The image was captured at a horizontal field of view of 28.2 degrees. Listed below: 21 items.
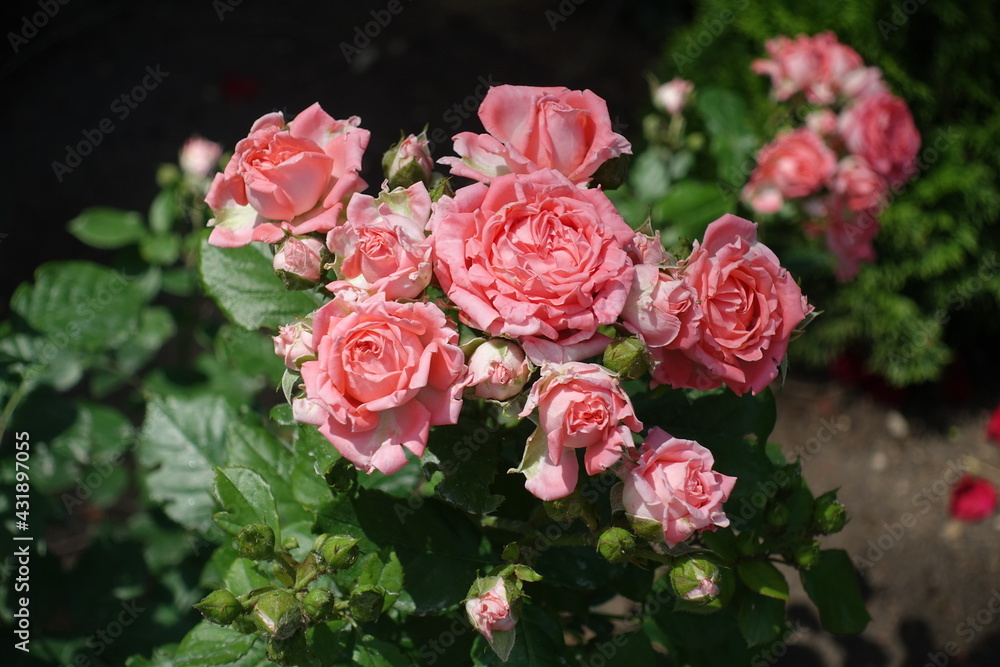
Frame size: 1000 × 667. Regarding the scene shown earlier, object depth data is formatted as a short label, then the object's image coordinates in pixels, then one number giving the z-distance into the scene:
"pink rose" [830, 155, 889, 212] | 1.11
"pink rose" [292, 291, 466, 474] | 0.67
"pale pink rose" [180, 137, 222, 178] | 1.15
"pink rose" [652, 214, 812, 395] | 0.69
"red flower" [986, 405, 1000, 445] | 1.76
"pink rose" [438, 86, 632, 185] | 0.71
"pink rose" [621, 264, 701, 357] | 0.68
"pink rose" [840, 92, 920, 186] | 1.12
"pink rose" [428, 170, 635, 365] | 0.68
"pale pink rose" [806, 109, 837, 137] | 1.13
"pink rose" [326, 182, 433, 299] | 0.68
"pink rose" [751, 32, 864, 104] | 1.15
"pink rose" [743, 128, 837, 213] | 1.08
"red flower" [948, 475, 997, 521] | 1.71
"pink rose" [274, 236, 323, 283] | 0.71
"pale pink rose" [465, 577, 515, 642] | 0.70
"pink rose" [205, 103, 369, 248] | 0.71
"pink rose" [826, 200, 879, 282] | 1.15
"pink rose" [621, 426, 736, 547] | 0.69
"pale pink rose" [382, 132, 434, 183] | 0.74
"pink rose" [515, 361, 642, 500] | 0.67
